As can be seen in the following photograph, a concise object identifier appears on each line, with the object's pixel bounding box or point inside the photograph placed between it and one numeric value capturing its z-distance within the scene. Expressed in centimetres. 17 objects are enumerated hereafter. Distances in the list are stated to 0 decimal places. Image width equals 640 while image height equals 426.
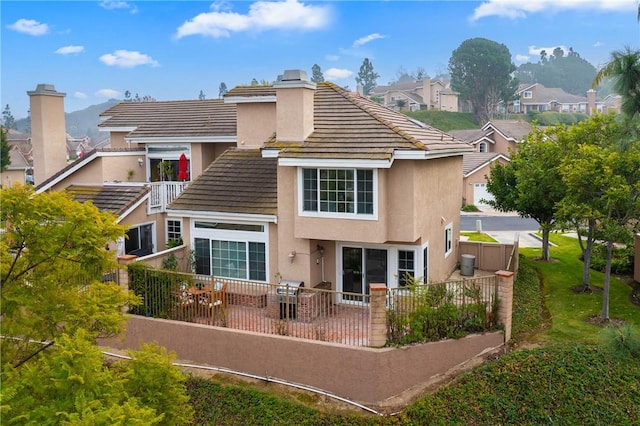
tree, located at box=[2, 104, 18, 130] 14475
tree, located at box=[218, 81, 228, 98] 16632
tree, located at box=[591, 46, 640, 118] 1512
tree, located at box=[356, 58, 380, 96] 17088
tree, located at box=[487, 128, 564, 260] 1973
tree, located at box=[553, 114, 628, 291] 1614
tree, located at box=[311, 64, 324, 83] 16096
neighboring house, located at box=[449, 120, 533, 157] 6050
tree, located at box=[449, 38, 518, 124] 10775
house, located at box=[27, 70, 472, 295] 1677
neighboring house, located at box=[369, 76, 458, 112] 10788
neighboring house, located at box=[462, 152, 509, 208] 4750
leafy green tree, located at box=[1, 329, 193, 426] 743
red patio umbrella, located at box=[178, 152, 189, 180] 2390
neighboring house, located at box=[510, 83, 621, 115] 11094
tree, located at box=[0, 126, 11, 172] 5258
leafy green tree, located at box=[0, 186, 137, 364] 835
